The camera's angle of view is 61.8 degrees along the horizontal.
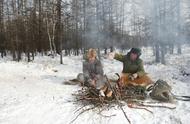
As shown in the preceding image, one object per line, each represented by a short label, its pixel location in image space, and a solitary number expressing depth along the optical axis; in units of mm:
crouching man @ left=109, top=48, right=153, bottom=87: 3684
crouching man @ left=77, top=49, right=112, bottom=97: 3812
